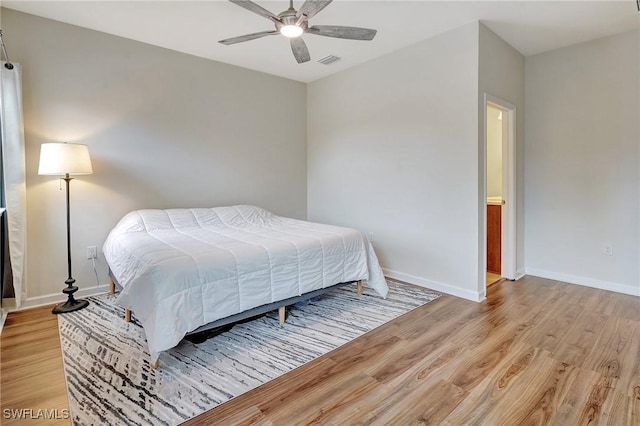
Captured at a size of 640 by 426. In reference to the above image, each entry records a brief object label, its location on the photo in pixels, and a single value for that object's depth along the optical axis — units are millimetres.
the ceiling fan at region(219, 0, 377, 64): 2136
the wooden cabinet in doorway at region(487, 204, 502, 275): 4016
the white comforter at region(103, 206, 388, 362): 1997
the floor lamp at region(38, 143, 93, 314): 2756
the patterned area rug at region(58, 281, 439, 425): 1711
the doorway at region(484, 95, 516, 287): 3719
